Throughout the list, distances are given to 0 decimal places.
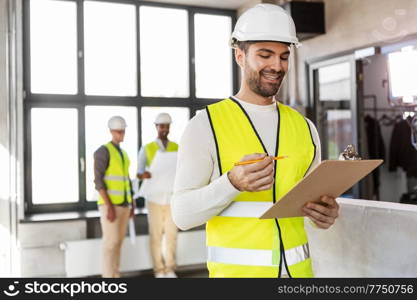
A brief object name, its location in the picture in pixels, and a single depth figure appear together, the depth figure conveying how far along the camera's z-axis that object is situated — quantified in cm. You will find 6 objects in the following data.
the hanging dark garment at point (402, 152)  499
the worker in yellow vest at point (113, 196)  445
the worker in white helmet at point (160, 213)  490
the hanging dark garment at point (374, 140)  496
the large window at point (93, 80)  520
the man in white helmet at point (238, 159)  131
